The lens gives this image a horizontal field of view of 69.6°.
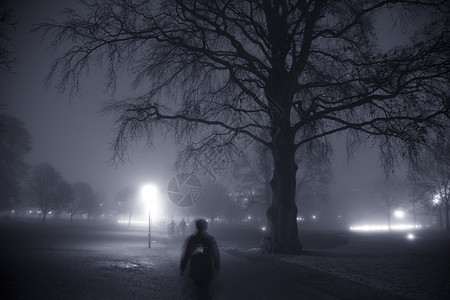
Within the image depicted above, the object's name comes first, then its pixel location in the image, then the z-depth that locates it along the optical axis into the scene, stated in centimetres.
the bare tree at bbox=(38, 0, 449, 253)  1124
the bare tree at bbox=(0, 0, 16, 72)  1196
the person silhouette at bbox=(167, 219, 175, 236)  3366
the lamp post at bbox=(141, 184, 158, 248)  1918
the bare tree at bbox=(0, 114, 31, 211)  3619
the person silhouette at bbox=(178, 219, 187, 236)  3239
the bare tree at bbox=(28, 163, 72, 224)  4766
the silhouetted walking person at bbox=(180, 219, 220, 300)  432
